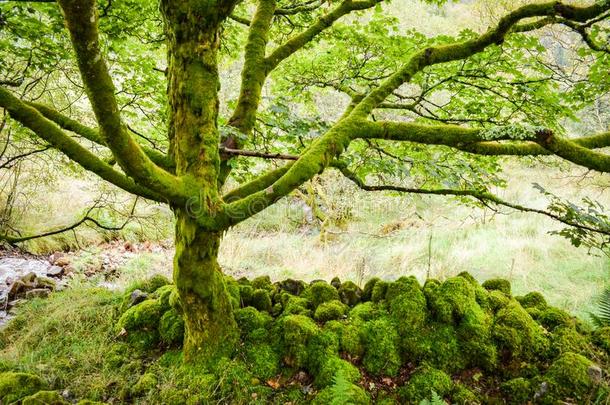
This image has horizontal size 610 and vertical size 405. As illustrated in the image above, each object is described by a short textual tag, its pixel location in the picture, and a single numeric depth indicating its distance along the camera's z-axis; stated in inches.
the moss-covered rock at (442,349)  124.3
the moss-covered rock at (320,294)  157.5
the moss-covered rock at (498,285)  157.6
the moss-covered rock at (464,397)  112.5
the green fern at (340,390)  95.7
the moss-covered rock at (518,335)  123.5
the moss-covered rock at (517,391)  112.0
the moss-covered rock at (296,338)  128.9
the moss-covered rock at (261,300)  156.9
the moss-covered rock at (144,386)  121.5
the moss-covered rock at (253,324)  138.0
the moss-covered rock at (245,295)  159.2
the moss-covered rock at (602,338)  129.1
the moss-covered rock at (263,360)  126.9
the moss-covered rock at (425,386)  114.3
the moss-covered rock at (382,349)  126.1
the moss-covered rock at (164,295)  157.8
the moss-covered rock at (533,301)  149.3
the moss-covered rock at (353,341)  131.2
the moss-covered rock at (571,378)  109.0
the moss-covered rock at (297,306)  149.8
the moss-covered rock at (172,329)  143.8
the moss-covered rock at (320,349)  125.7
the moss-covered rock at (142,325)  149.8
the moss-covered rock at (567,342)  123.0
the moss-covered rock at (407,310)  130.3
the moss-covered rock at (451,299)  134.1
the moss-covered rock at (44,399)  105.7
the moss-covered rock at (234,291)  151.0
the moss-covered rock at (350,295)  161.3
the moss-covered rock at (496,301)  141.0
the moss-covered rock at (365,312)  141.9
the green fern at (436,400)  86.0
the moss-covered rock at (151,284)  185.3
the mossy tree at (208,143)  88.0
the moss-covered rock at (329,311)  144.9
